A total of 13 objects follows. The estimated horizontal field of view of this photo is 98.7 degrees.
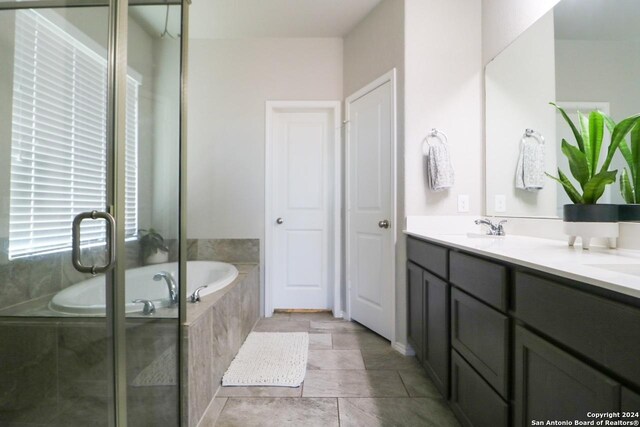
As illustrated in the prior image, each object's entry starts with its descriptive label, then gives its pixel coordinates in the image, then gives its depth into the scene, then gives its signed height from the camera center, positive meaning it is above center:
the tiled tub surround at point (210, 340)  1.23 -0.70
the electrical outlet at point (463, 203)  1.99 +0.09
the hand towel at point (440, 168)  1.88 +0.32
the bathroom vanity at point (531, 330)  0.57 -0.33
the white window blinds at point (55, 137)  1.04 +0.30
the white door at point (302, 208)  2.76 +0.06
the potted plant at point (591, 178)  1.08 +0.15
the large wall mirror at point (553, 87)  1.13 +0.65
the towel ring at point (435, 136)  1.99 +0.57
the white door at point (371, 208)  2.11 +0.05
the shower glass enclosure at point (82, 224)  0.95 -0.04
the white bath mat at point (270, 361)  1.61 -0.97
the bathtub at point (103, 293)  0.98 -0.32
